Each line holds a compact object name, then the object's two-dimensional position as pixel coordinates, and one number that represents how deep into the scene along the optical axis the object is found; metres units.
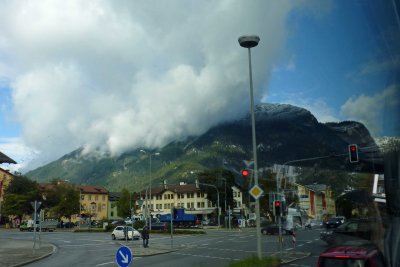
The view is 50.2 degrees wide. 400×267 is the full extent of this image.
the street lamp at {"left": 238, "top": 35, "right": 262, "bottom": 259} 16.98
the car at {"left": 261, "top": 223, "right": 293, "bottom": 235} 50.52
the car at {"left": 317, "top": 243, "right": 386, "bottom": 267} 6.99
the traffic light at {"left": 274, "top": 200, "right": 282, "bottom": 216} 22.77
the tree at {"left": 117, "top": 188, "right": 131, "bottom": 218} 100.94
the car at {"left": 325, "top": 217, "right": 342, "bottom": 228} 31.21
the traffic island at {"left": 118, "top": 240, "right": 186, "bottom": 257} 26.15
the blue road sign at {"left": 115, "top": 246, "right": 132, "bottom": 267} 8.76
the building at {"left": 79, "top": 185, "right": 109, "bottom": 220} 128.50
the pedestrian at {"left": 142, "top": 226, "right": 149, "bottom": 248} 31.40
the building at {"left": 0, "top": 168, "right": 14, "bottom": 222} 98.43
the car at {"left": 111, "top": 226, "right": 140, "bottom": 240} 44.06
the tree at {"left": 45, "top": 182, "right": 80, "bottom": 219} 88.56
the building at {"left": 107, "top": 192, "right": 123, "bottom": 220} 141.88
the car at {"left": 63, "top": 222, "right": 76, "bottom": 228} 87.19
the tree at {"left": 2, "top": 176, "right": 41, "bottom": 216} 82.94
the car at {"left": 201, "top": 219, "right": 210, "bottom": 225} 91.01
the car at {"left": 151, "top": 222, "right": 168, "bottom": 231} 61.80
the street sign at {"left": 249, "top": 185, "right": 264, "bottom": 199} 18.22
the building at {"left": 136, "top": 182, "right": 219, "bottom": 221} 116.88
